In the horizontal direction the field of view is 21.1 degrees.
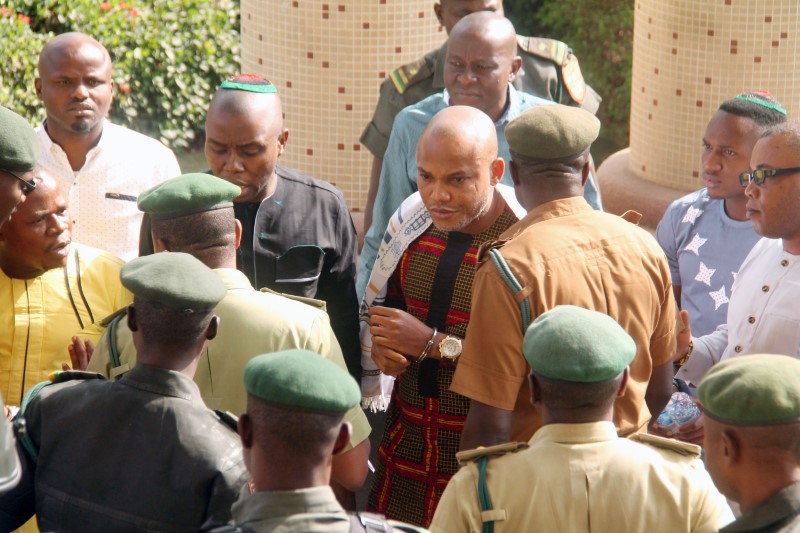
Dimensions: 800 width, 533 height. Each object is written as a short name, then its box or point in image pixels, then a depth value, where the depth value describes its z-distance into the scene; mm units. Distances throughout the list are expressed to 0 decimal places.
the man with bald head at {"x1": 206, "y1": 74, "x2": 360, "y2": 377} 8461
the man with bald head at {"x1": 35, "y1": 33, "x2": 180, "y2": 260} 9671
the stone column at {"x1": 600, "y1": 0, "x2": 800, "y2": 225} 12653
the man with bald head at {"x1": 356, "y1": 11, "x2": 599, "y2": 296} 10023
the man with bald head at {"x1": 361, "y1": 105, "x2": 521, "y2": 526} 7462
